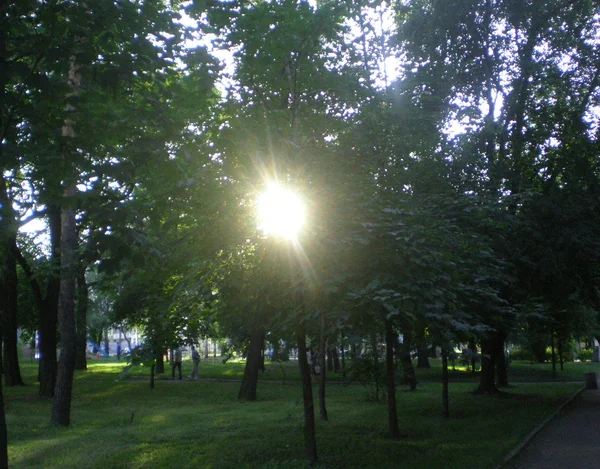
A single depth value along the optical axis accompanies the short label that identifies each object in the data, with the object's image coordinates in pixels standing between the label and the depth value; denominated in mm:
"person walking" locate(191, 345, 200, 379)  22156
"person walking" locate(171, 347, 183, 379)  28458
